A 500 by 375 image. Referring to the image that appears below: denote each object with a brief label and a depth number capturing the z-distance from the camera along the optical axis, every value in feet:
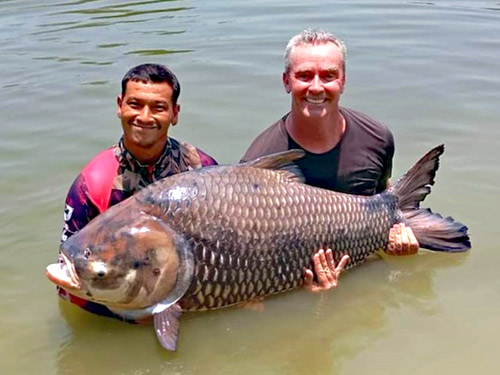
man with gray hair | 14.89
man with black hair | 13.28
